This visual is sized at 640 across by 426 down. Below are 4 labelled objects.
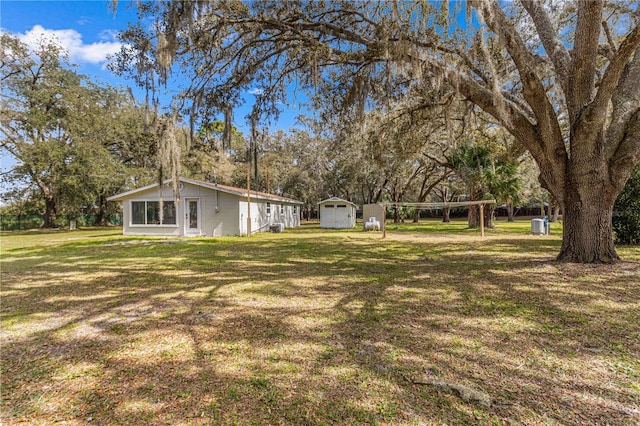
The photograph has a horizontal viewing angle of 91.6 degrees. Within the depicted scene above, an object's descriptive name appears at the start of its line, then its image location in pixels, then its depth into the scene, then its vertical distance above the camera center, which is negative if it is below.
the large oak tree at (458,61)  5.02 +2.74
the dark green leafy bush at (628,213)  7.82 -0.13
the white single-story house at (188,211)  14.23 +0.19
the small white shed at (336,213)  21.08 -0.03
